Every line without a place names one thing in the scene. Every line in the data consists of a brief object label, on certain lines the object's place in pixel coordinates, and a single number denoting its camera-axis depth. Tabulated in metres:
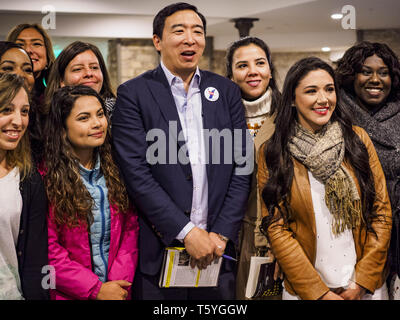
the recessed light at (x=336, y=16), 6.06
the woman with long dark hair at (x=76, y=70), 2.37
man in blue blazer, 1.99
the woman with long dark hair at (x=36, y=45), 2.65
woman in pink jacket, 1.97
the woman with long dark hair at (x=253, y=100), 2.24
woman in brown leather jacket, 1.98
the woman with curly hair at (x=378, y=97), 2.26
